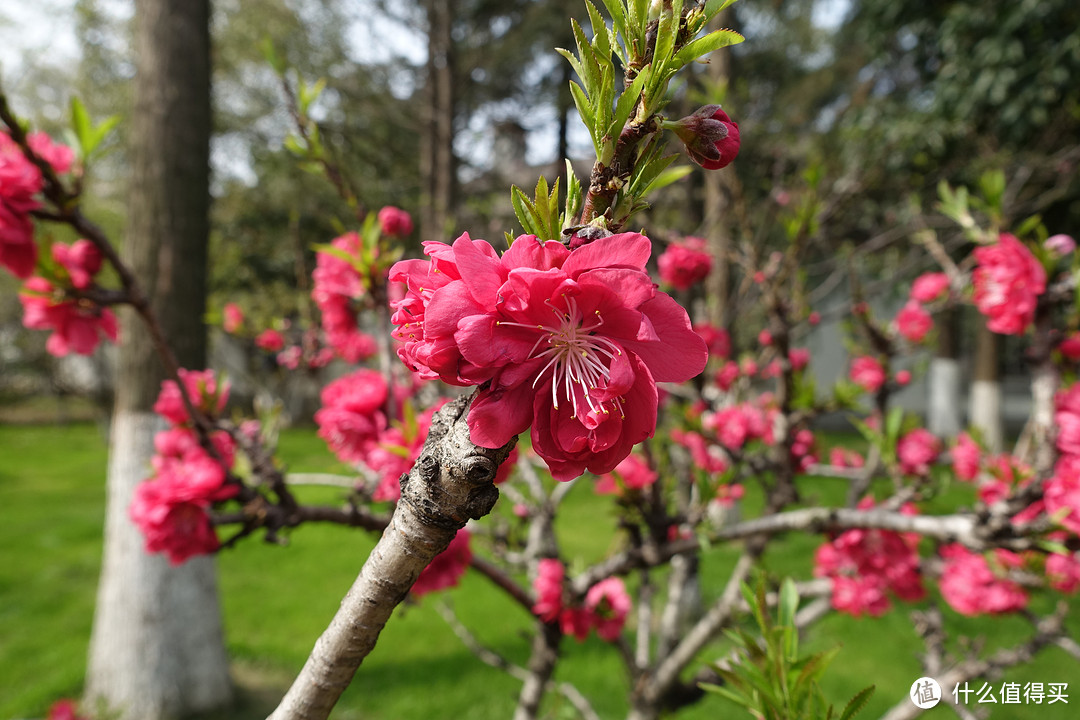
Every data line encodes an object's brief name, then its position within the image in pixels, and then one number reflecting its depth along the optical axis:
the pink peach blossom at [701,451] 0.55
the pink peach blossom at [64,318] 0.35
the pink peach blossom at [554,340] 0.15
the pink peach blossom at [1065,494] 0.32
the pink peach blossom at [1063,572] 0.43
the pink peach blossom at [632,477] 0.38
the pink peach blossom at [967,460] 0.55
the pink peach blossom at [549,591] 0.37
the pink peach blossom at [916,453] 0.54
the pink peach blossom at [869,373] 0.61
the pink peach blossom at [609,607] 0.40
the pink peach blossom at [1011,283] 0.38
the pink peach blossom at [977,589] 0.46
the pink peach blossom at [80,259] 0.35
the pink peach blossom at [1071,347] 0.41
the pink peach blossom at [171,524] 0.31
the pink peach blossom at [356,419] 0.34
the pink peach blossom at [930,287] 0.63
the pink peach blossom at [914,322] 0.67
